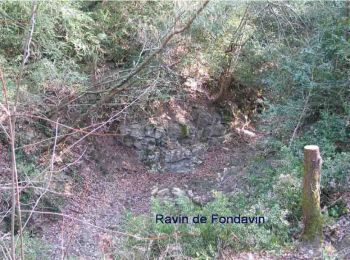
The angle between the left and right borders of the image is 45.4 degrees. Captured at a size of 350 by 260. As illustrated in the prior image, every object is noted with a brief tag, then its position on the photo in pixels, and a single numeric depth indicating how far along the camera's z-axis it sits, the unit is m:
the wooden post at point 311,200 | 4.25
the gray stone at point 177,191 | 6.98
